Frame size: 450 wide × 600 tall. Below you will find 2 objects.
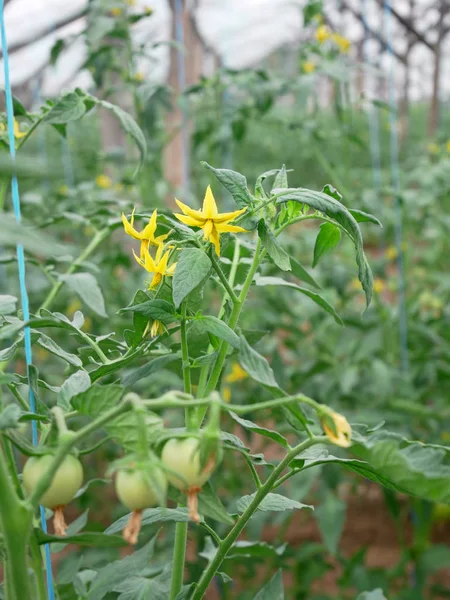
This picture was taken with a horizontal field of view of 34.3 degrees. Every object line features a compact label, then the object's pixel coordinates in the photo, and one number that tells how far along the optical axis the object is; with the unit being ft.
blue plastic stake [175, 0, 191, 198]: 5.97
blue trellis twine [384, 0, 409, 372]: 5.46
